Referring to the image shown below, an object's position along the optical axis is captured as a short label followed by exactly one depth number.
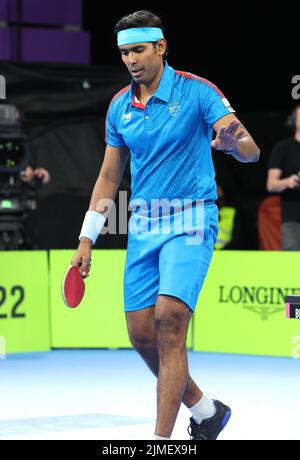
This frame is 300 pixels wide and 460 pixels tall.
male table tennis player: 5.71
